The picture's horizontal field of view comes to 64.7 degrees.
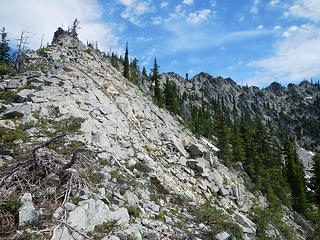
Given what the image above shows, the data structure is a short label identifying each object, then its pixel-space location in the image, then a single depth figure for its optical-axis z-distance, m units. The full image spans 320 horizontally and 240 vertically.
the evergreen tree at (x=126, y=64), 60.48
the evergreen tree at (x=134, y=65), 99.00
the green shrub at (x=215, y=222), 11.54
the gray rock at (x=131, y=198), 11.03
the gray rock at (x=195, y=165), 21.39
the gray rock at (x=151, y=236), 9.22
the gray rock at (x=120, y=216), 9.40
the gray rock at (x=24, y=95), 18.66
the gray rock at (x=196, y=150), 24.35
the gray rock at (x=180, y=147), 22.97
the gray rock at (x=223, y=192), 21.01
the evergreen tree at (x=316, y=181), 44.71
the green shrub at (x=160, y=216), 10.97
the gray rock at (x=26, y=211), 8.05
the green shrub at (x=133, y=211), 10.20
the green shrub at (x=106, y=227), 8.64
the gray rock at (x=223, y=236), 10.67
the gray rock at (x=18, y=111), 16.17
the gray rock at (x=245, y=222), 14.92
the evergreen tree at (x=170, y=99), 50.02
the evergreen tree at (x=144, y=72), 107.33
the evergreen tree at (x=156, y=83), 48.76
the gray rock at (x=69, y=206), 8.71
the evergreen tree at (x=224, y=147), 33.23
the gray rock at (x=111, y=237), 8.28
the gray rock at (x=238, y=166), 34.77
